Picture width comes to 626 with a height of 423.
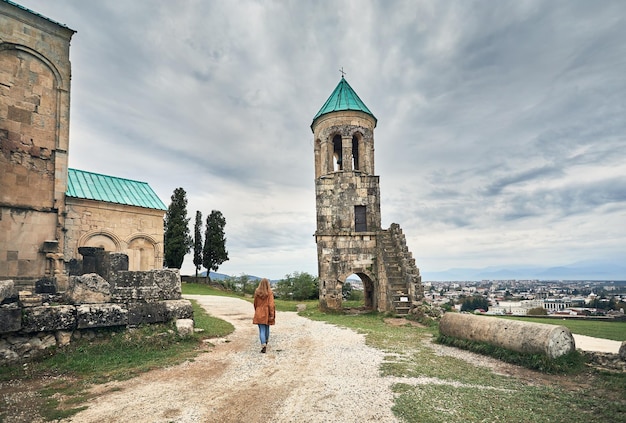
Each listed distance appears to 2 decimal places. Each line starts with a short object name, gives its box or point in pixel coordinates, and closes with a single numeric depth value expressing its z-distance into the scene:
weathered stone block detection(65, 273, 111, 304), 7.50
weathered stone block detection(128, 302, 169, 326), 7.76
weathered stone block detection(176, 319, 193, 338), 8.09
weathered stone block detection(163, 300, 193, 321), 8.34
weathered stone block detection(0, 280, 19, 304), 6.45
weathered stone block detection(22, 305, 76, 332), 6.46
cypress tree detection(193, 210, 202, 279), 38.25
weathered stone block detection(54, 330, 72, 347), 6.75
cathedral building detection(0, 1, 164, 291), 11.14
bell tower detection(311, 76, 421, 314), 15.80
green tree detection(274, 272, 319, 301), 26.44
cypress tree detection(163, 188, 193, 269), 32.84
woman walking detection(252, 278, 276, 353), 7.98
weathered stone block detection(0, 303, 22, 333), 6.14
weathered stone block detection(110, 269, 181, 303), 8.00
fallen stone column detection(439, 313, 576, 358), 6.30
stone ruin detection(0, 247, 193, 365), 6.32
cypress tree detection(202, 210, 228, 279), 37.59
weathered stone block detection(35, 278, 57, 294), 10.43
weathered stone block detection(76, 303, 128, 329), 7.07
